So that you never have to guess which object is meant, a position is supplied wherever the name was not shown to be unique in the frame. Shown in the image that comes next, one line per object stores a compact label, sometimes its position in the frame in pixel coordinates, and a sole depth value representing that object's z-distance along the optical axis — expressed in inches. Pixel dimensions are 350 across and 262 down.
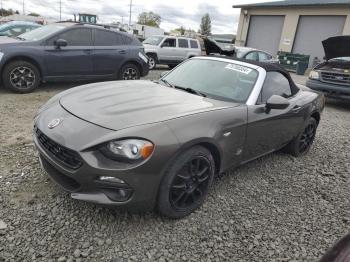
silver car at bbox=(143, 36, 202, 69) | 522.0
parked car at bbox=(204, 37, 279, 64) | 492.4
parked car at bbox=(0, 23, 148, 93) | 251.8
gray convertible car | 93.0
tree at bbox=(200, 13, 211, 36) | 3297.2
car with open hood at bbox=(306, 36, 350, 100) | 314.2
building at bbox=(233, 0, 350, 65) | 845.2
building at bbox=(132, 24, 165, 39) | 1507.1
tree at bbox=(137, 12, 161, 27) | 3227.6
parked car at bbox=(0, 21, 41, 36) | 429.7
